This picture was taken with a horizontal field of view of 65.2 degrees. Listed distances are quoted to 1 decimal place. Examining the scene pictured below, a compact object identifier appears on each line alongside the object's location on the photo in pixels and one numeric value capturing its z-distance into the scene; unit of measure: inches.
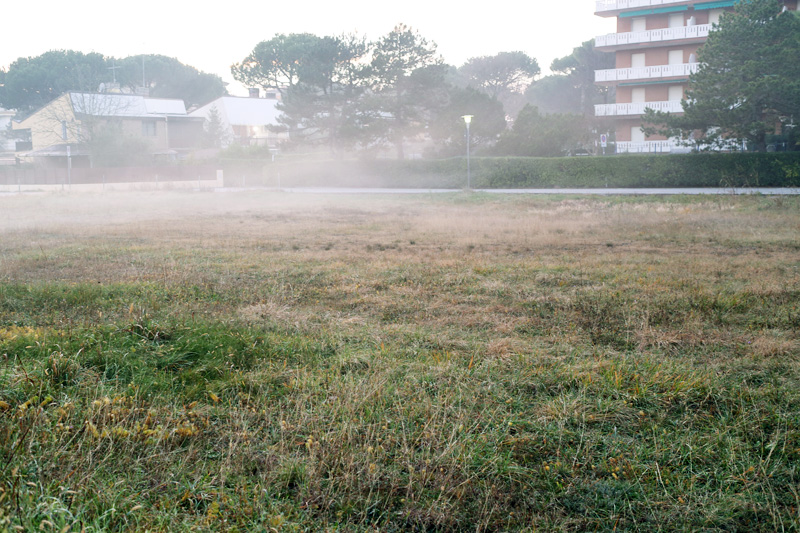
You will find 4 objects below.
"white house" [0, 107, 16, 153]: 2643.7
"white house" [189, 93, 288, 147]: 2476.6
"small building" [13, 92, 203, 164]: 1932.8
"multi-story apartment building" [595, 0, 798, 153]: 1641.2
